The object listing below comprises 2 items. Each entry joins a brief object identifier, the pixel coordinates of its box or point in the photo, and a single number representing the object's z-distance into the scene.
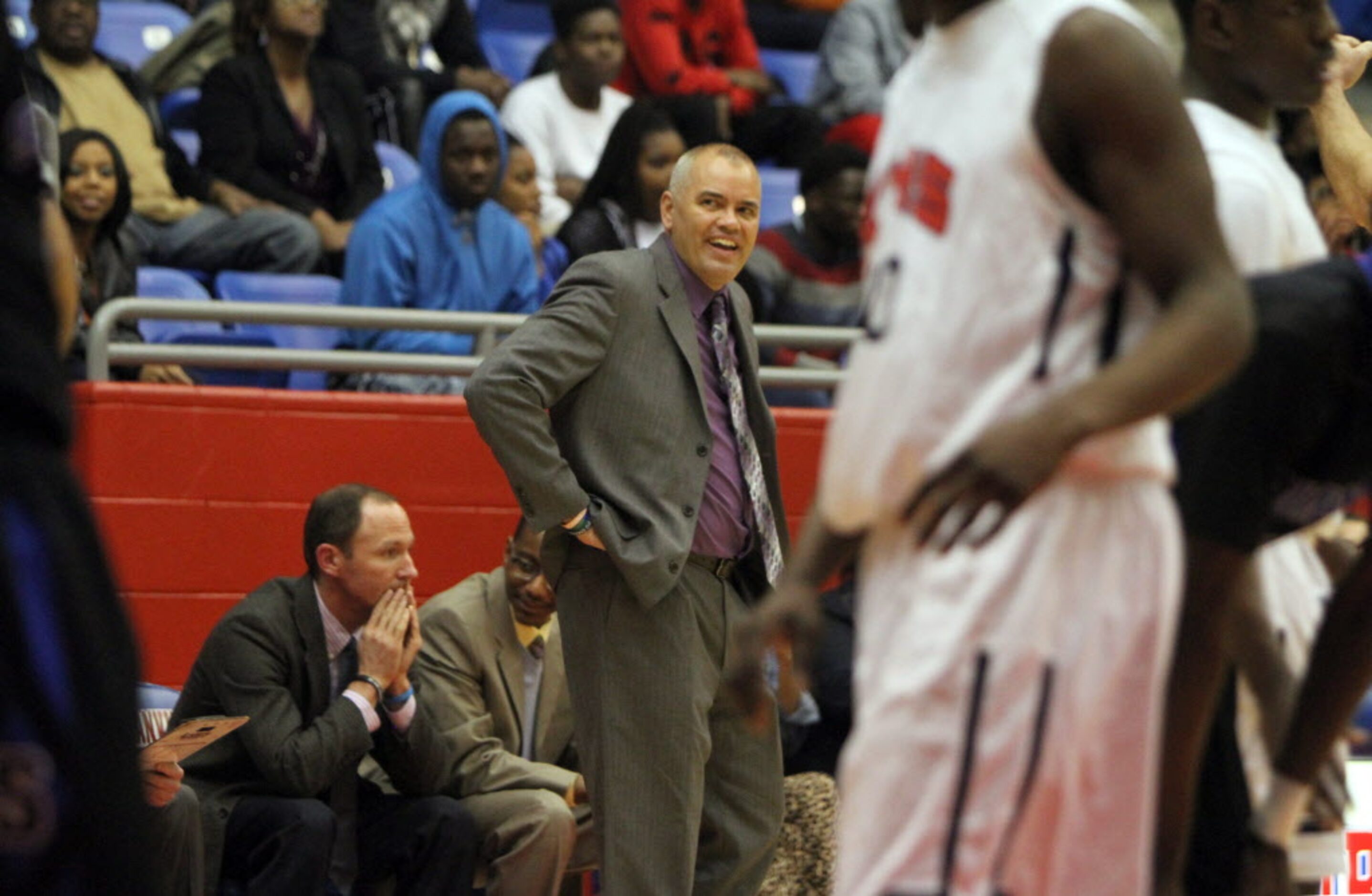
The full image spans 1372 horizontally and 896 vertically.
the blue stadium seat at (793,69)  24.75
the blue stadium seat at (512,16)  24.44
